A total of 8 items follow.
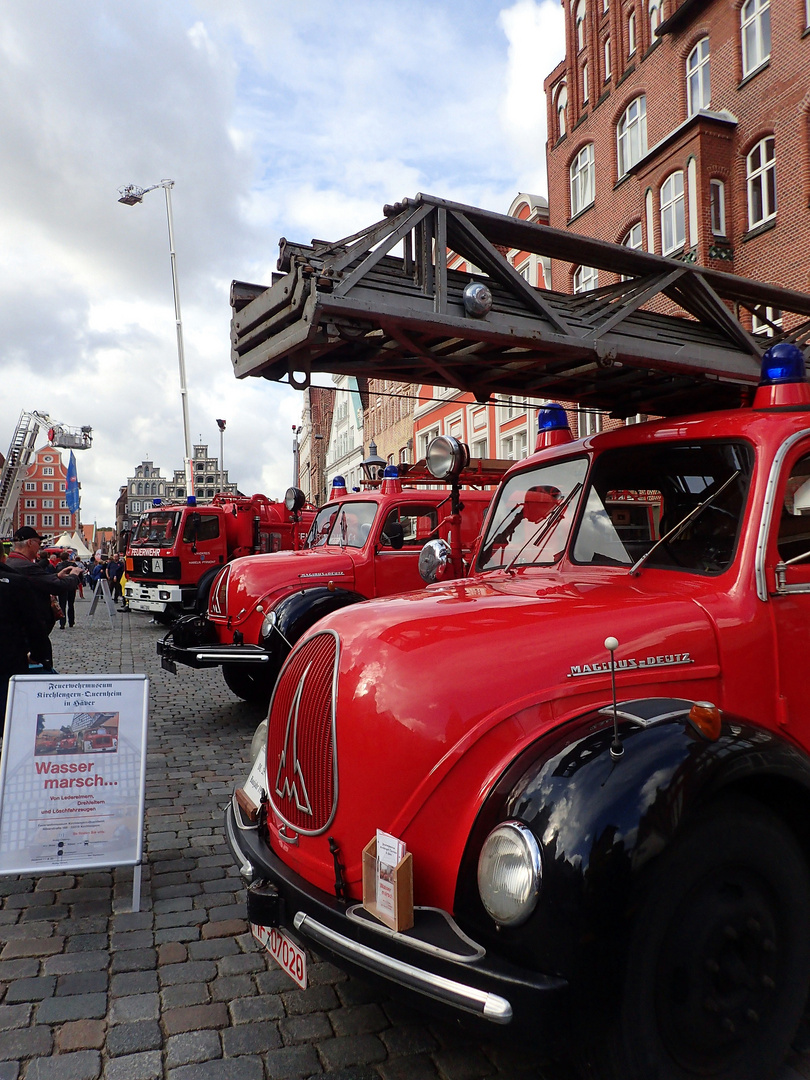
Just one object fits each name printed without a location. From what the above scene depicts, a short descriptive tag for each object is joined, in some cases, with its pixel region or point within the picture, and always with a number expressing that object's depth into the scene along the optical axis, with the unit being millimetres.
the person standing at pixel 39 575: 5768
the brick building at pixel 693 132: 16516
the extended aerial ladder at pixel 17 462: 41562
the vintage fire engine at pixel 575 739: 2072
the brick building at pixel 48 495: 137250
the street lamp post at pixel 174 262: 31078
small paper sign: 2270
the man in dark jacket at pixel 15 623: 5398
